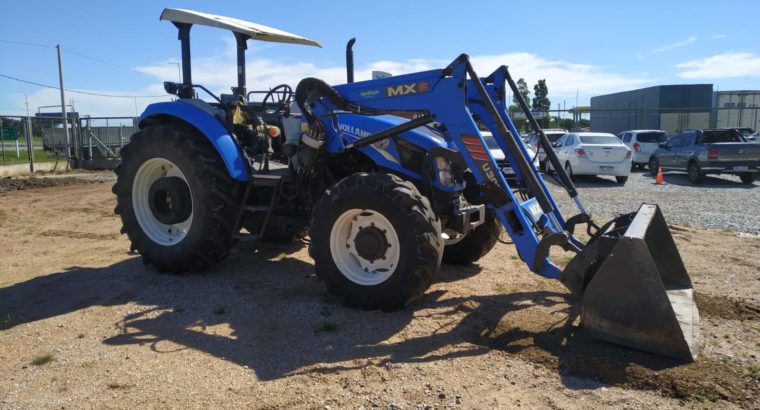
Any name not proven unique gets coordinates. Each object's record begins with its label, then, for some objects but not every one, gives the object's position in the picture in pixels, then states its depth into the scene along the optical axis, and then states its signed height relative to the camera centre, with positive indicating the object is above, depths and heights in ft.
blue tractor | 13.58 -1.85
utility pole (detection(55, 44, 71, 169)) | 69.21 -0.48
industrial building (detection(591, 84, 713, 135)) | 96.94 +3.30
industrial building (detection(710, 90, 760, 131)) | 97.60 +3.40
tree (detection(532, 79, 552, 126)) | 207.41 +15.05
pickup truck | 50.78 -2.33
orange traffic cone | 53.21 -4.60
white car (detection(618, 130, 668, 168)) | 69.51 -1.54
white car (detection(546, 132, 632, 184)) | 52.65 -2.43
